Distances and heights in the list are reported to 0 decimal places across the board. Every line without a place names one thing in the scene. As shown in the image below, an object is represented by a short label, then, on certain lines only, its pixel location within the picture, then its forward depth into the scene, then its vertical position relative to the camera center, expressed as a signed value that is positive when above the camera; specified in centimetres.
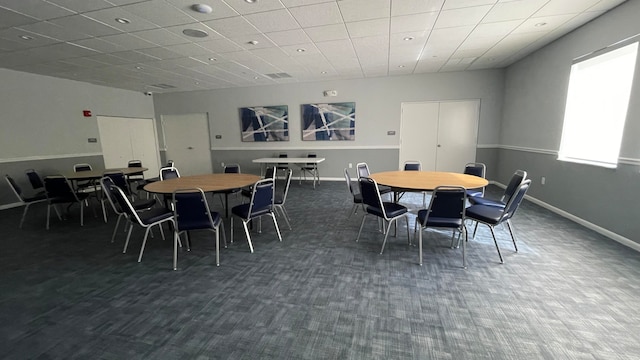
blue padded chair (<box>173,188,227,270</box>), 265 -75
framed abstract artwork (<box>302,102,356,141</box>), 744 +55
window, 327 +42
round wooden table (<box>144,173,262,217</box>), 315 -56
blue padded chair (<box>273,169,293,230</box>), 376 -88
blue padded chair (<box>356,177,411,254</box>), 294 -80
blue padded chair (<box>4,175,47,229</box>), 418 -91
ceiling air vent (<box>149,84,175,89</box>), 738 +163
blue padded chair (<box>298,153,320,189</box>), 715 -88
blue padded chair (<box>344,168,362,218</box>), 381 -85
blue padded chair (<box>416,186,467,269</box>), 256 -73
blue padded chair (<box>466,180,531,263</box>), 264 -83
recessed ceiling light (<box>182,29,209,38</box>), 365 +157
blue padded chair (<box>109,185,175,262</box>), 284 -85
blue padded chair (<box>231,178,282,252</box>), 309 -78
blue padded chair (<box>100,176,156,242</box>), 318 -85
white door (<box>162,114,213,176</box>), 863 -1
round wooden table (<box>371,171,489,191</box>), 302 -54
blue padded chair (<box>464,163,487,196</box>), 401 -54
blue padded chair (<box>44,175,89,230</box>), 417 -80
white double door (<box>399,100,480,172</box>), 686 +14
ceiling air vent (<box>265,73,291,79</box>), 650 +167
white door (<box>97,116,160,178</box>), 743 +2
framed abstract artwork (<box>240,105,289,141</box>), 789 +56
